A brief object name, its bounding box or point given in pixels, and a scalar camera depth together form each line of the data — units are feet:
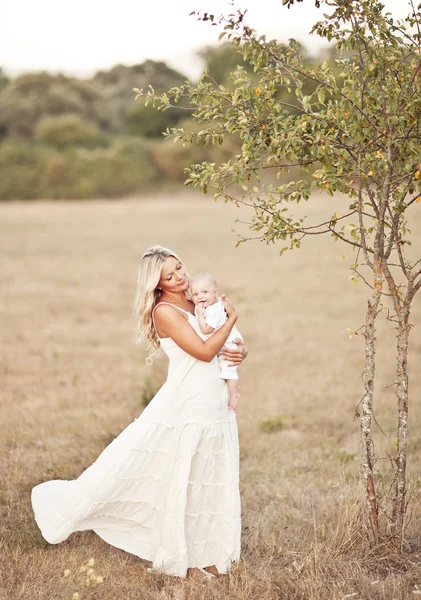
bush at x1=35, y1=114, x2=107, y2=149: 159.74
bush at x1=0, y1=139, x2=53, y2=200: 144.05
